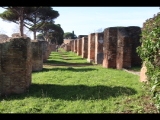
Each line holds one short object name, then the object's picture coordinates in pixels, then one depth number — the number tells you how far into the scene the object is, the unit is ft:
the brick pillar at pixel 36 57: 28.66
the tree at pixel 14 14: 58.12
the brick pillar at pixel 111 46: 29.40
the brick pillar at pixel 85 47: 52.43
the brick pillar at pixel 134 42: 27.71
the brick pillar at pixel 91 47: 42.96
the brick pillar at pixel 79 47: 65.26
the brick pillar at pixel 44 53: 42.84
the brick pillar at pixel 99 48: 37.91
